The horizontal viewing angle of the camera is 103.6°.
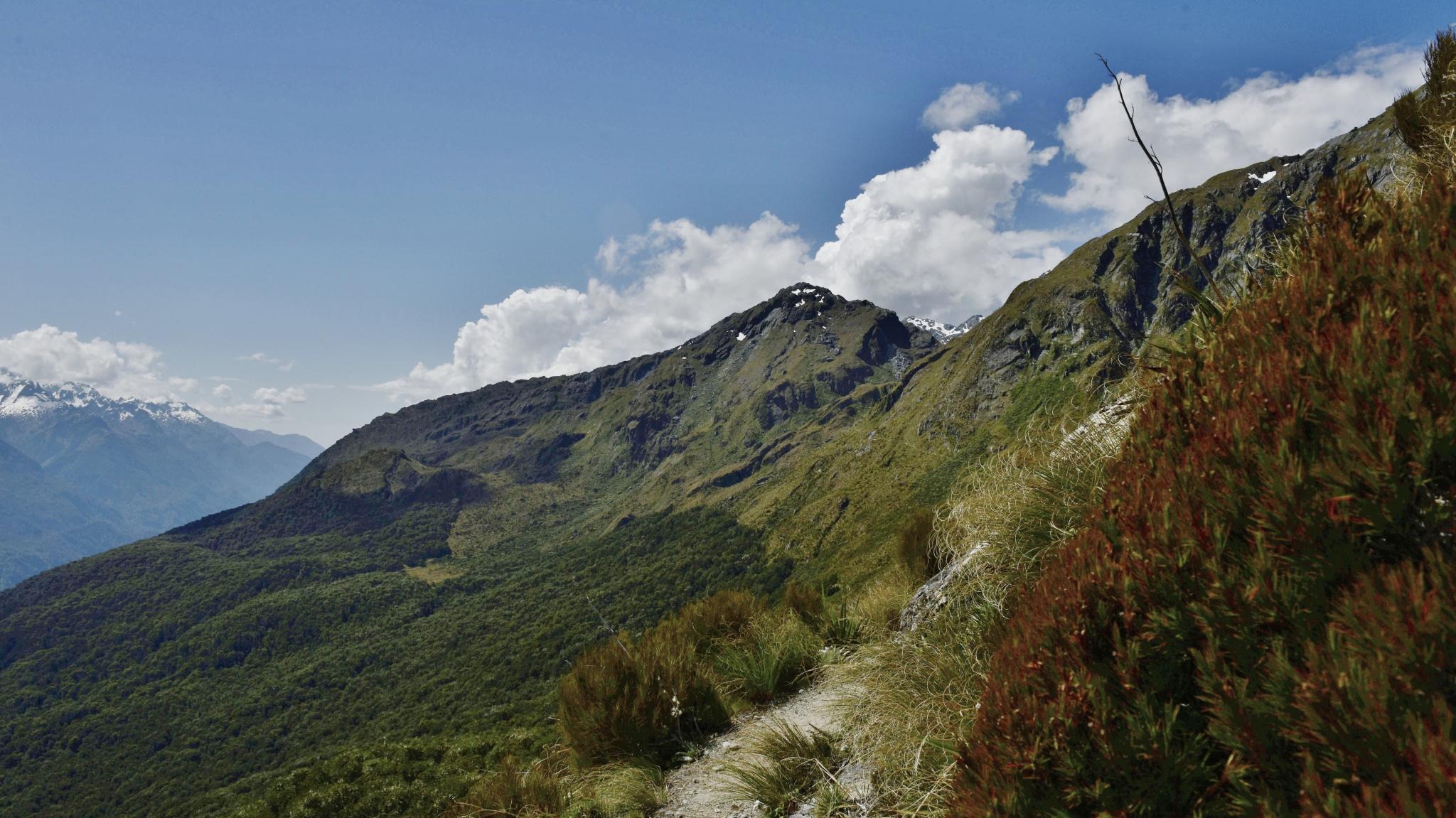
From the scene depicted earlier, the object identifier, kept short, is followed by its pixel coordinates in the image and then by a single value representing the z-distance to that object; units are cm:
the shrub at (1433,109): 560
